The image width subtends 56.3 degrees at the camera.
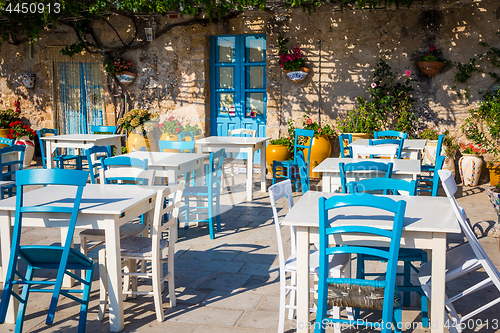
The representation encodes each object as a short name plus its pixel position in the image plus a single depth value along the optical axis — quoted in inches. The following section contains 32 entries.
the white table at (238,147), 250.6
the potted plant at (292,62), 326.6
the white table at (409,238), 89.2
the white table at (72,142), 267.9
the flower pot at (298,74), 327.9
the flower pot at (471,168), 286.8
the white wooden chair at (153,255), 112.6
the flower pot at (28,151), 362.3
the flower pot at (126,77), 366.0
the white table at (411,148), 221.6
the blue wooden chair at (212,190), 183.5
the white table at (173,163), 180.4
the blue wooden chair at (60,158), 280.4
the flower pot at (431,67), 302.2
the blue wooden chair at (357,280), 83.3
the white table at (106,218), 105.5
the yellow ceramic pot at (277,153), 308.7
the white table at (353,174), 155.9
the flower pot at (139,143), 344.2
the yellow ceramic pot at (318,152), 315.6
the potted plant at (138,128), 345.7
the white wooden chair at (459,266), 95.1
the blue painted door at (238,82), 348.8
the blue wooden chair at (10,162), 202.9
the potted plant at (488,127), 289.5
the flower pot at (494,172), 284.8
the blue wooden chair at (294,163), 269.1
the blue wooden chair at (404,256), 103.3
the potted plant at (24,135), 364.5
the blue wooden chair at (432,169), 156.6
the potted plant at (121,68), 364.8
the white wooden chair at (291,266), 101.2
